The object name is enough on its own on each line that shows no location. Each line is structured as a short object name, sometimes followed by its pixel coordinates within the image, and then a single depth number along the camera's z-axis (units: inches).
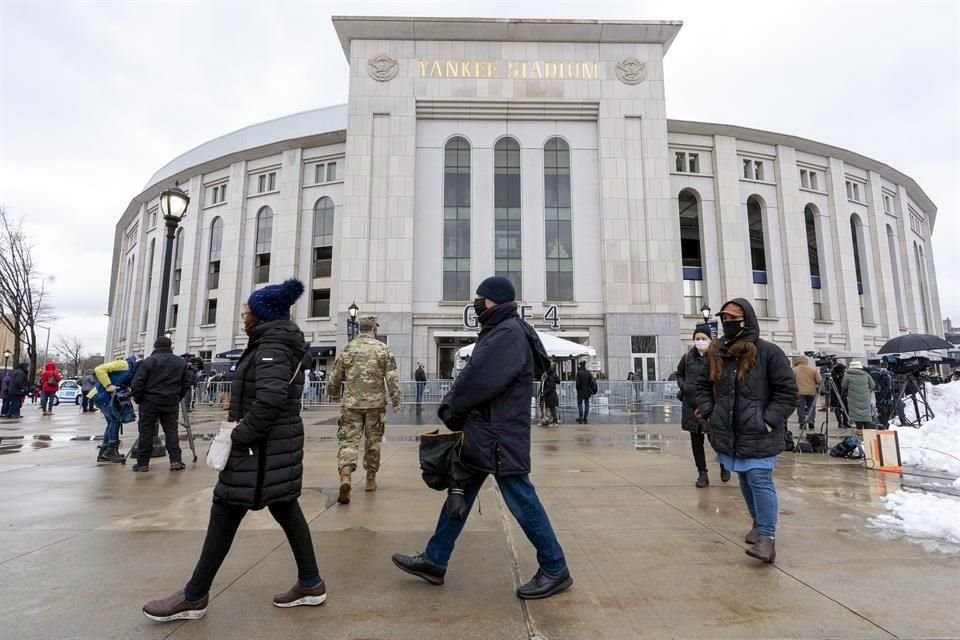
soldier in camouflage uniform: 232.8
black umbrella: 501.1
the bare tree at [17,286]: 1135.0
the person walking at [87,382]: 649.6
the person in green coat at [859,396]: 347.9
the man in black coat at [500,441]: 120.5
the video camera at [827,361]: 448.5
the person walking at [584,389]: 604.1
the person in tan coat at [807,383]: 394.9
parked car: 1151.0
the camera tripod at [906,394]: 437.7
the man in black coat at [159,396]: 288.4
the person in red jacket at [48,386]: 756.6
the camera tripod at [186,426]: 315.8
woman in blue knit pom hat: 109.9
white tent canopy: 669.3
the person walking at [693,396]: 253.3
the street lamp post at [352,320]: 917.2
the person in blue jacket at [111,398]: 315.3
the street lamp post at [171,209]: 354.9
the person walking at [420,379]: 880.0
